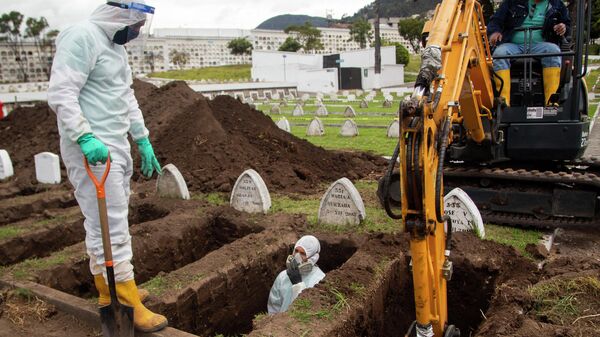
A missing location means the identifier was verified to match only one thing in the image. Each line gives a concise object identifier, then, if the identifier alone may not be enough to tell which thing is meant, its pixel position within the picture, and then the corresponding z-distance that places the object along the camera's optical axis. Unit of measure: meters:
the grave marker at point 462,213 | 5.51
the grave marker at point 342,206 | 6.11
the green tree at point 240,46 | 99.50
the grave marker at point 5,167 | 10.10
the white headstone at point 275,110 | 23.00
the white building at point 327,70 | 52.62
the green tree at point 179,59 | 107.65
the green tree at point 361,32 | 104.69
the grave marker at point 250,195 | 6.90
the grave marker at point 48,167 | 9.31
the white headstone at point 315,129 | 15.14
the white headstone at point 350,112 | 19.92
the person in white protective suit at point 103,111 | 3.66
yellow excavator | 3.10
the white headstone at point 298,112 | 21.77
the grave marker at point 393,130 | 13.59
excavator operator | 5.78
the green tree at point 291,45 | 94.19
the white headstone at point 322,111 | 21.15
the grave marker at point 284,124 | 14.98
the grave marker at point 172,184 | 7.74
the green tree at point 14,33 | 92.81
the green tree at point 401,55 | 68.69
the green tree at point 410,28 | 87.81
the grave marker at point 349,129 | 14.42
